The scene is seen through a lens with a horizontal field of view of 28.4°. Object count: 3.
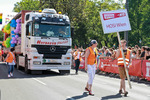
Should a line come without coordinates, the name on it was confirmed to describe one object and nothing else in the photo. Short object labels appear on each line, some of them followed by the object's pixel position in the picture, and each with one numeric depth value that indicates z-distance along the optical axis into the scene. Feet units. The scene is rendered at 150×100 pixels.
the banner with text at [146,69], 47.88
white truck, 55.01
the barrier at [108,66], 60.18
